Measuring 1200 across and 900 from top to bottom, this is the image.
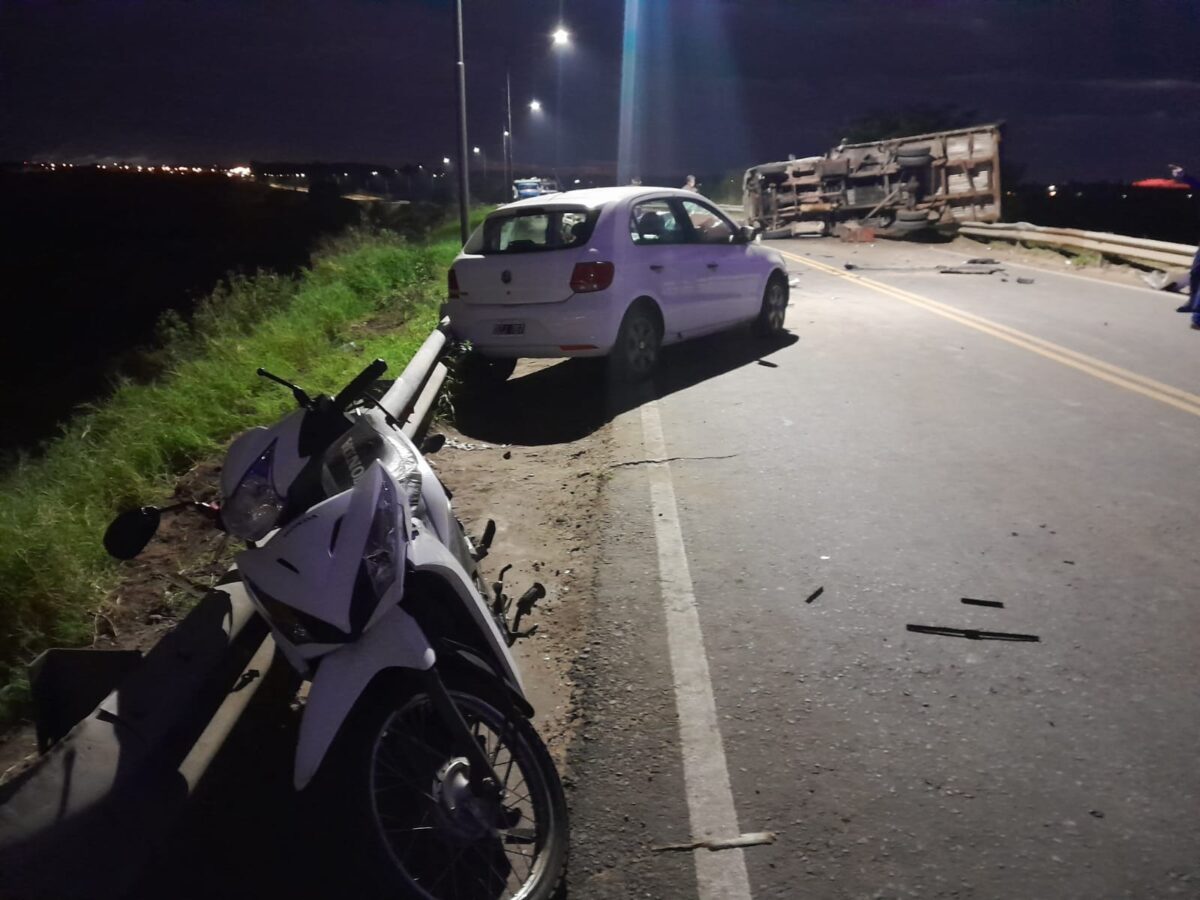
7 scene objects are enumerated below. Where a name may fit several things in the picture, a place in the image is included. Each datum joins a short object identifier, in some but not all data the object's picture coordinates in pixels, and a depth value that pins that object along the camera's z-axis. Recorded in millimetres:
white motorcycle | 2678
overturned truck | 26016
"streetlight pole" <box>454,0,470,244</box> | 17688
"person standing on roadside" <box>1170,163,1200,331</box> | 11898
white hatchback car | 8867
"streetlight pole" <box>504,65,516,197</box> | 43594
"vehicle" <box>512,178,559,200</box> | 57553
